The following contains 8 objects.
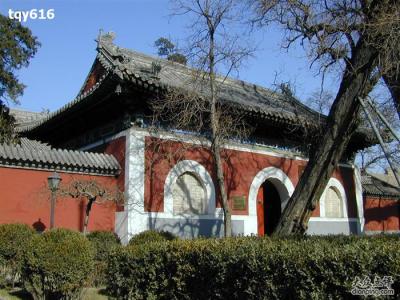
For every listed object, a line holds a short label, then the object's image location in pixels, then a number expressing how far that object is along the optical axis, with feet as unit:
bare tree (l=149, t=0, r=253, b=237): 32.58
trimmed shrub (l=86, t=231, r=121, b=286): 25.55
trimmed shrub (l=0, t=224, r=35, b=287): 26.08
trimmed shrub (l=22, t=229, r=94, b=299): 21.12
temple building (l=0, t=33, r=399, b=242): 34.45
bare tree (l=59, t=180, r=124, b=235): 33.07
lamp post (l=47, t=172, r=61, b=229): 30.67
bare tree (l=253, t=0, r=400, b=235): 25.54
